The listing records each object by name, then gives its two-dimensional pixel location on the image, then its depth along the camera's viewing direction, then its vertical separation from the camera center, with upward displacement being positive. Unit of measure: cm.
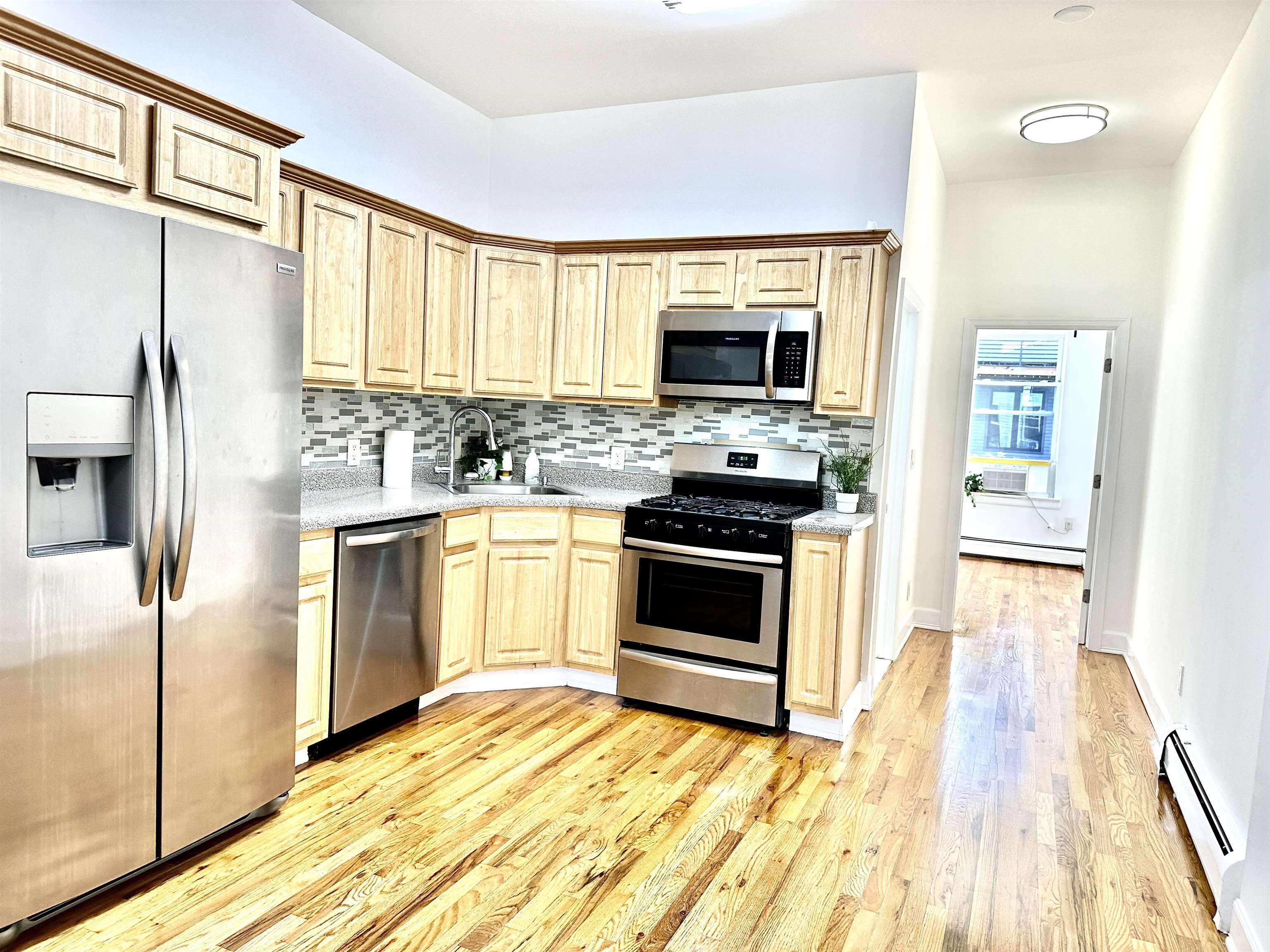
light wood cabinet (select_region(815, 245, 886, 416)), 364 +40
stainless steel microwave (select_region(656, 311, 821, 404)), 375 +29
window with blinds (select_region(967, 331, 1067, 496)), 841 +22
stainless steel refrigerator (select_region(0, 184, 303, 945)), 189 -37
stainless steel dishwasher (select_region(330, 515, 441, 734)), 308 -84
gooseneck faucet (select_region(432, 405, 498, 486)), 439 -20
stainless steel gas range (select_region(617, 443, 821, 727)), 354 -83
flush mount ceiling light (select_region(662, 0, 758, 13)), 313 +154
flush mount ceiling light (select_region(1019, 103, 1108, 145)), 412 +155
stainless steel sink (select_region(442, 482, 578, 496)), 426 -43
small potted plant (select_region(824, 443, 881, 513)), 387 -23
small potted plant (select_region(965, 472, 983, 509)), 843 -55
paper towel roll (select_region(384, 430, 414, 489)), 391 -27
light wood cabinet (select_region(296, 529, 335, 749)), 288 -84
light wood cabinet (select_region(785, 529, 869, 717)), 346 -84
